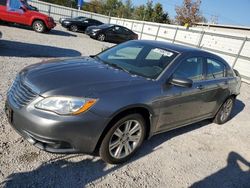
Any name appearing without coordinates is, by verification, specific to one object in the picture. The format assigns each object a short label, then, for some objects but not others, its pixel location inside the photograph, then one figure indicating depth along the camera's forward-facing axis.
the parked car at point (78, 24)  15.33
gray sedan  2.11
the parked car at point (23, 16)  10.49
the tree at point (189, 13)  31.97
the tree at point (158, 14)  32.61
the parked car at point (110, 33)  13.65
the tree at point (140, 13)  34.33
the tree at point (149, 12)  33.23
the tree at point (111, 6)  38.85
